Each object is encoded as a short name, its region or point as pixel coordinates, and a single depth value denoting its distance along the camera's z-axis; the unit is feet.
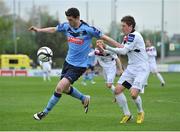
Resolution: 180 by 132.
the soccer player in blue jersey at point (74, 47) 45.50
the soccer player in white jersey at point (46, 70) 131.54
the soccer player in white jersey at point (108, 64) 71.92
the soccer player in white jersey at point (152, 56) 100.93
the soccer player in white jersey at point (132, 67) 46.09
